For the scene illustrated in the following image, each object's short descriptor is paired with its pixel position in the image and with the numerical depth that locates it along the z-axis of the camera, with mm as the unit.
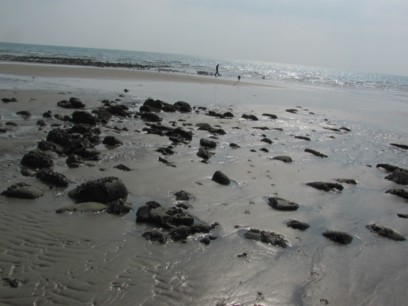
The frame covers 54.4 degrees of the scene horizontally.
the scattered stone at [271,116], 24109
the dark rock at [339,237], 7969
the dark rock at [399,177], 12680
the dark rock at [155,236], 7117
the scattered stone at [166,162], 11945
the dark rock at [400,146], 18786
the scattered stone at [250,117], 22477
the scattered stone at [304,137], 18375
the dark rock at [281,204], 9336
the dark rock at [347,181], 12092
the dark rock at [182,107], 23103
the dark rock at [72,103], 20889
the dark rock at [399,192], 11260
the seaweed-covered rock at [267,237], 7523
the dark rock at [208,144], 14750
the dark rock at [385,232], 8453
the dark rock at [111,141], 13711
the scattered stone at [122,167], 11142
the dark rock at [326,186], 11180
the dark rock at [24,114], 17277
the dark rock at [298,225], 8398
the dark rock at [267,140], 16762
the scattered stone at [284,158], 13847
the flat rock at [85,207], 7965
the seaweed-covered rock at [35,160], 10406
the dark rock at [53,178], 9250
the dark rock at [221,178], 10750
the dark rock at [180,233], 7261
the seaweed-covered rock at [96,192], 8500
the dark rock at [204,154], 13156
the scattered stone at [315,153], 15319
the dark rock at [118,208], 8141
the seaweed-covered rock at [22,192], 8336
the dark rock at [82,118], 16797
